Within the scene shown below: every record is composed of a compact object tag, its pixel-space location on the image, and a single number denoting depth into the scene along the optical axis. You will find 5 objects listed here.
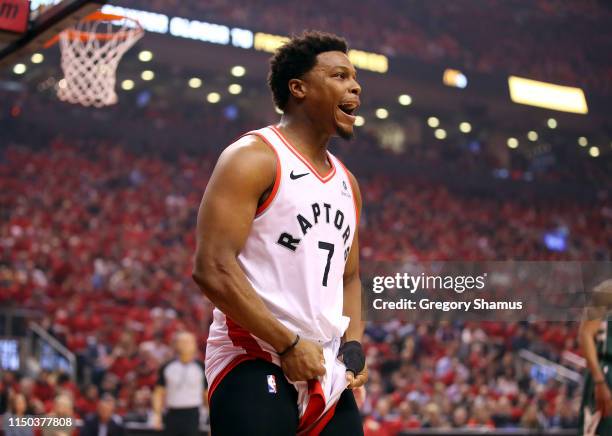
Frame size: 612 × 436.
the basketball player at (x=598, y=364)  10.27
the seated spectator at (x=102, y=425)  18.58
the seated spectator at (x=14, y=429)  13.99
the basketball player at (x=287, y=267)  5.75
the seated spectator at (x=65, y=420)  13.87
